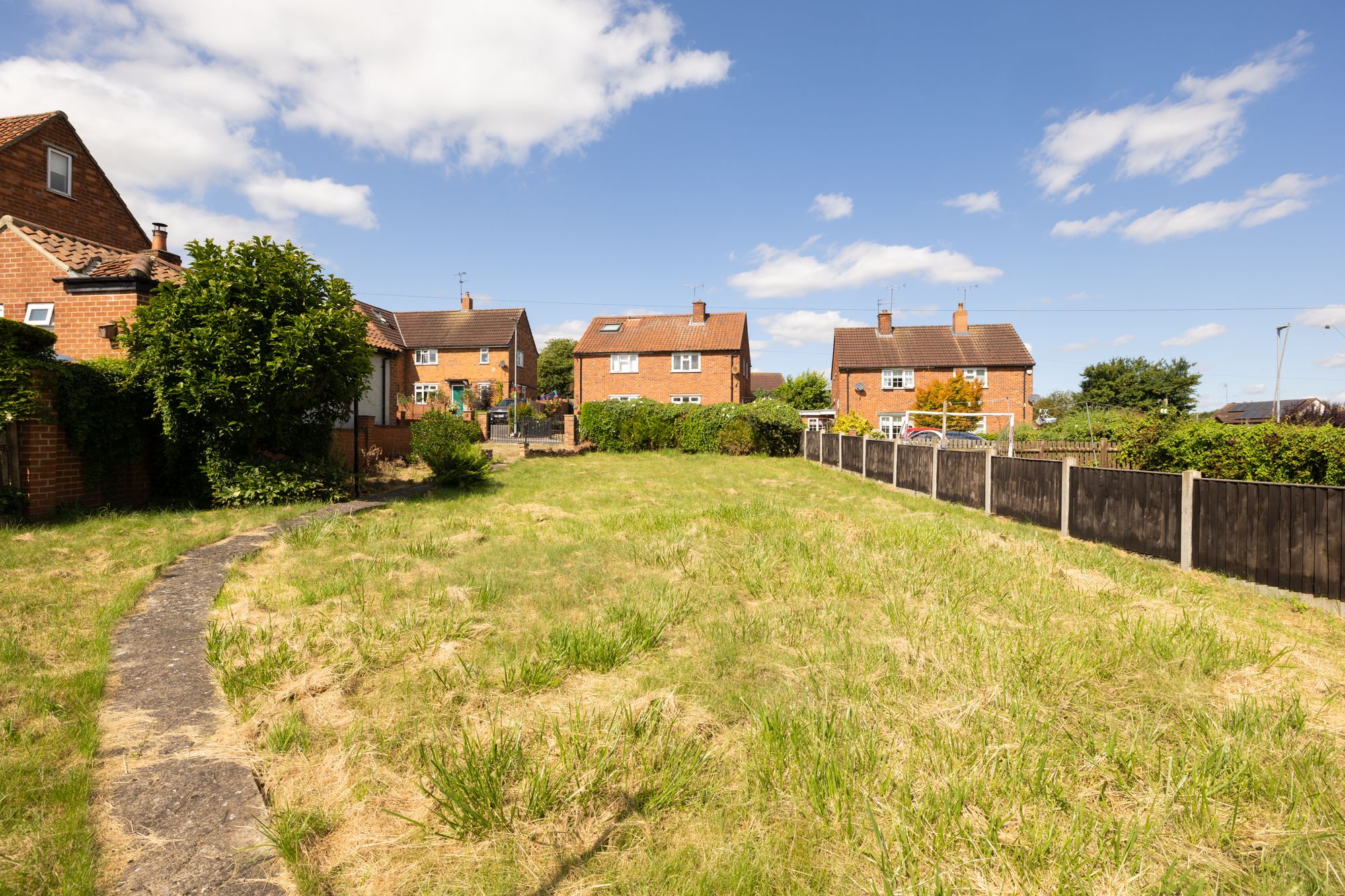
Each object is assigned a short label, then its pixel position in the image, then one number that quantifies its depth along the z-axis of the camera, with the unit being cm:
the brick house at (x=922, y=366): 4022
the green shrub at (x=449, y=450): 1438
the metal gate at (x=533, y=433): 2944
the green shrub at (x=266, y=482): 1052
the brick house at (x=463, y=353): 4434
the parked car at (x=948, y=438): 1856
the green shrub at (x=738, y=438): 2786
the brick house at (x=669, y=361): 4122
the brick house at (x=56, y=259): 1432
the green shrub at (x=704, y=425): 2858
